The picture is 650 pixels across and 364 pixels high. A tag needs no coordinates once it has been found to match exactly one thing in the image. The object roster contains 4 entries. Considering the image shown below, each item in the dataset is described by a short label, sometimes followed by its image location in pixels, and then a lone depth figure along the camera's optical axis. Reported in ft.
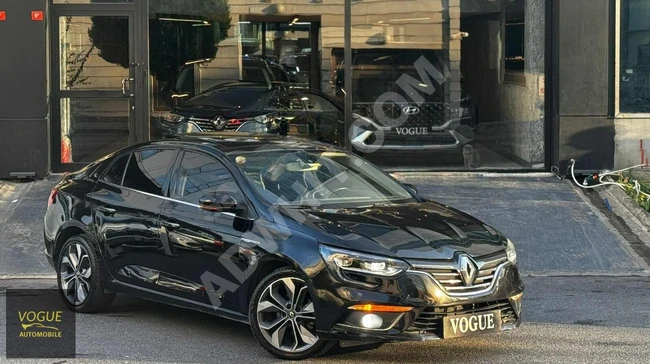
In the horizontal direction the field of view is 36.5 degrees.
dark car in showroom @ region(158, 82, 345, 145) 45.17
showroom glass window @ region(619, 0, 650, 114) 44.65
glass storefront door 45.34
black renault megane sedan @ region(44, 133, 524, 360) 19.81
